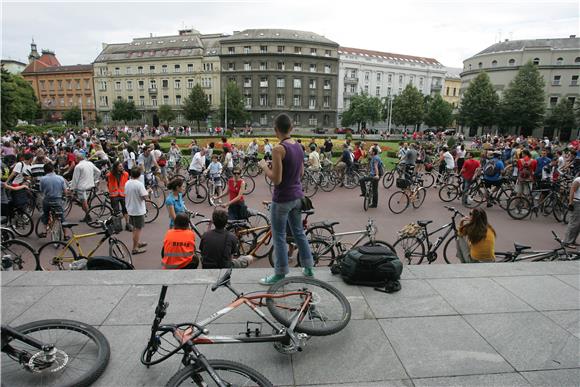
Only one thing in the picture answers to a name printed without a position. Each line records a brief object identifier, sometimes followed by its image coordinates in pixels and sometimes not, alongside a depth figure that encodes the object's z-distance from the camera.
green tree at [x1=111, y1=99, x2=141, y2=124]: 64.94
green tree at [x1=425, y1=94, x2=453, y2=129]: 59.09
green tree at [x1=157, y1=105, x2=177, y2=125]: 61.69
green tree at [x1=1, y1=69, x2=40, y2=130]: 38.34
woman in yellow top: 5.86
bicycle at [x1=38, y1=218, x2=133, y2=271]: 6.43
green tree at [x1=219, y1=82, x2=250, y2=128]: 58.77
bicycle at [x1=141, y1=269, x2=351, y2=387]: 2.55
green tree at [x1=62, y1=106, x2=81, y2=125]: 69.27
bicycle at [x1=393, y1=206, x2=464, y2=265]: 6.89
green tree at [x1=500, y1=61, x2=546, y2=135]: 52.28
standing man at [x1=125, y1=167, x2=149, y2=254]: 7.89
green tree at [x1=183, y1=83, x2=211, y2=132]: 59.00
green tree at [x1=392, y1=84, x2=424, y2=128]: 57.22
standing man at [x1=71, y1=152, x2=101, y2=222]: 9.73
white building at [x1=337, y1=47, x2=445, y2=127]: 71.62
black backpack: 4.75
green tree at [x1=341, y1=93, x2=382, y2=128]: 58.62
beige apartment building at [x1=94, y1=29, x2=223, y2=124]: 68.25
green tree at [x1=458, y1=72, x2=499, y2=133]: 54.09
